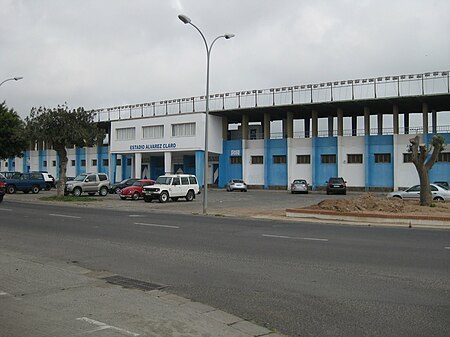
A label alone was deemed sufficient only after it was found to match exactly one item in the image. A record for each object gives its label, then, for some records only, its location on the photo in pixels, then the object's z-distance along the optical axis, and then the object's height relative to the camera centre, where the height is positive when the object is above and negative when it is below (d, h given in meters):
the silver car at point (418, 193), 27.62 -0.65
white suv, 33.41 -0.42
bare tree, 22.33 +0.96
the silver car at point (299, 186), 48.38 -0.37
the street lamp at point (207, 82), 24.72 +5.52
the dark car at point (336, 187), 45.81 -0.44
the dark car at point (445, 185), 30.59 -0.19
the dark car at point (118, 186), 44.16 -0.32
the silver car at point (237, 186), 54.25 -0.40
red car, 36.09 -0.71
